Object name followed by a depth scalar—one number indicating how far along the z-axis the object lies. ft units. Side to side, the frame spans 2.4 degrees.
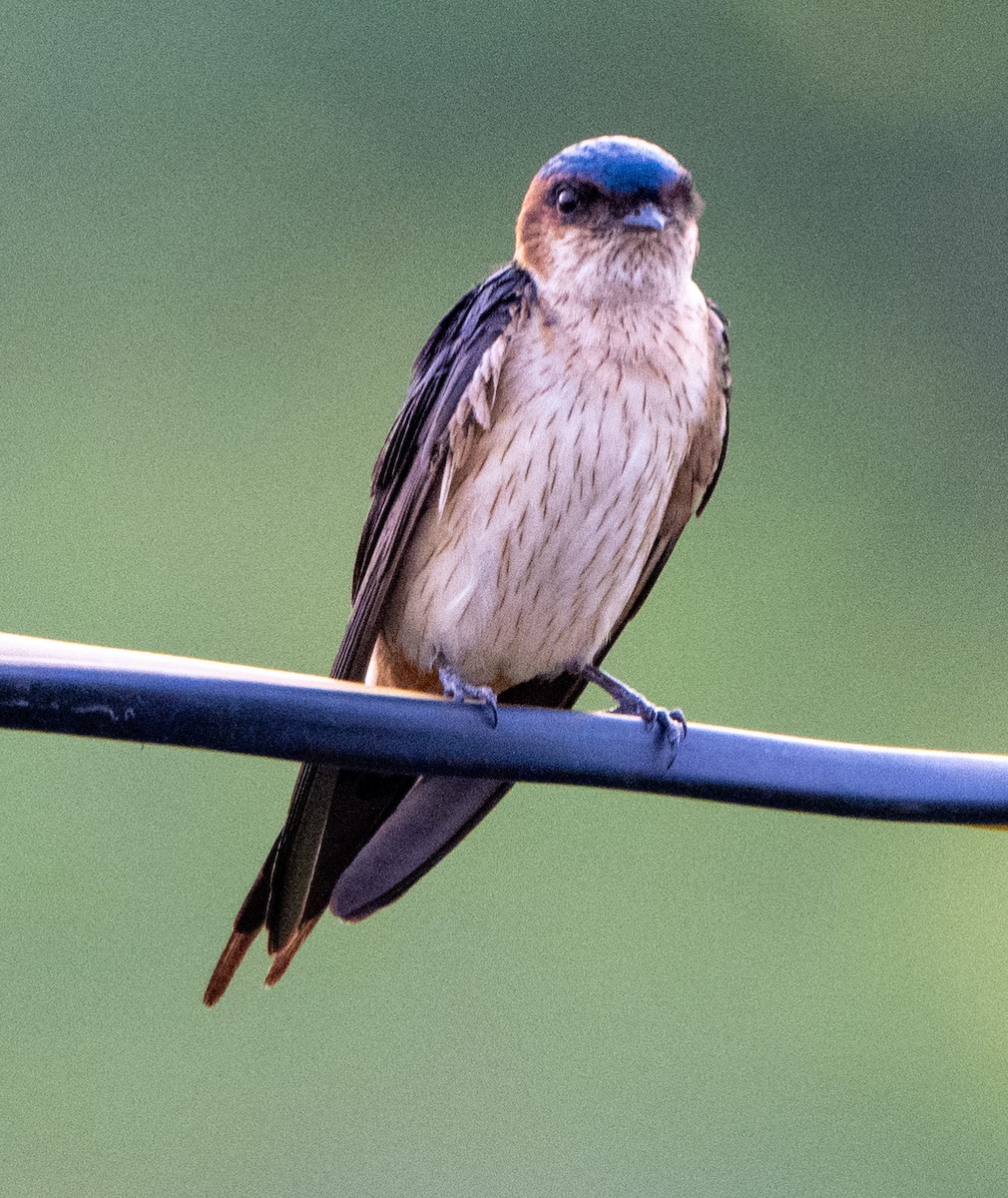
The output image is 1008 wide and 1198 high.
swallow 11.34
